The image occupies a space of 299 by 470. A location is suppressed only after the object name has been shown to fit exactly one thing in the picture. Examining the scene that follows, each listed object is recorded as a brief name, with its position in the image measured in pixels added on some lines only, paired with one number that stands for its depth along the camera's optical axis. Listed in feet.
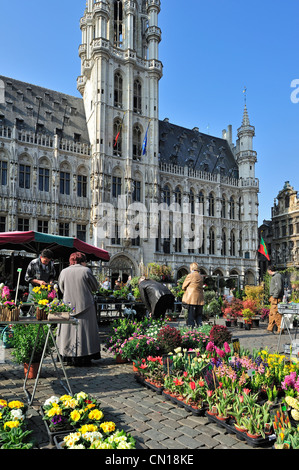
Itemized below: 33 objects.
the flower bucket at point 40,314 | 14.34
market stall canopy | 30.22
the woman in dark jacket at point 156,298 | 26.43
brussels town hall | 88.69
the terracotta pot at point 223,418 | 11.96
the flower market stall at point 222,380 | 11.17
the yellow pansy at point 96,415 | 10.92
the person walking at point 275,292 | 33.91
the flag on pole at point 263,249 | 65.42
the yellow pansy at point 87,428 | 10.03
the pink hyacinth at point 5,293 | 14.62
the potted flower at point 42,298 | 14.21
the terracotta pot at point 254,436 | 10.61
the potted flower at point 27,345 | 16.83
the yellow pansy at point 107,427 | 10.09
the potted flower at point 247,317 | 39.04
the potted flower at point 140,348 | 19.53
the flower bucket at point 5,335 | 20.31
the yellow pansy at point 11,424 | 10.12
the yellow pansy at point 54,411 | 11.12
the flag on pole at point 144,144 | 98.51
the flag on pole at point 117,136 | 94.89
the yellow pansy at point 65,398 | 12.01
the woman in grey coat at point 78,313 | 19.30
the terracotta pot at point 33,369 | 17.33
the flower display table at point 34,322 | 13.55
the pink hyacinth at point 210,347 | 18.10
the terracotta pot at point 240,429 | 11.12
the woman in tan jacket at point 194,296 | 29.04
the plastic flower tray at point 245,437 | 10.52
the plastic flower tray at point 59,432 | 10.61
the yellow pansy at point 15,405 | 11.43
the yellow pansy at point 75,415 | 10.94
